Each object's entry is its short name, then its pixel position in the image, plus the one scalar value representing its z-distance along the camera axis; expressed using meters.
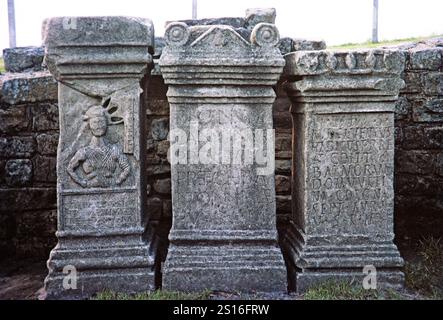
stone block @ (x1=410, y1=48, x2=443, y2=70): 3.98
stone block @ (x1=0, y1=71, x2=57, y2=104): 3.77
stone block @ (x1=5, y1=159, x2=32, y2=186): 3.81
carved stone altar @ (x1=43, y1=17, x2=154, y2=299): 2.83
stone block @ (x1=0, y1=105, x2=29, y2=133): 3.79
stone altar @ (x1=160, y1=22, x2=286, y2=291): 2.83
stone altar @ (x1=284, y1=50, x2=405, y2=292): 2.87
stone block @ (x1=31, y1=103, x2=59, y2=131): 3.80
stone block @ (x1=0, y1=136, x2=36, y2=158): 3.82
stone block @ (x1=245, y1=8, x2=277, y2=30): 3.98
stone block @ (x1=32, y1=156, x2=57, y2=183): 3.85
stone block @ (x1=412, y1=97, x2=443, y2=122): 4.00
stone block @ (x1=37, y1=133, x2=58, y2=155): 3.84
